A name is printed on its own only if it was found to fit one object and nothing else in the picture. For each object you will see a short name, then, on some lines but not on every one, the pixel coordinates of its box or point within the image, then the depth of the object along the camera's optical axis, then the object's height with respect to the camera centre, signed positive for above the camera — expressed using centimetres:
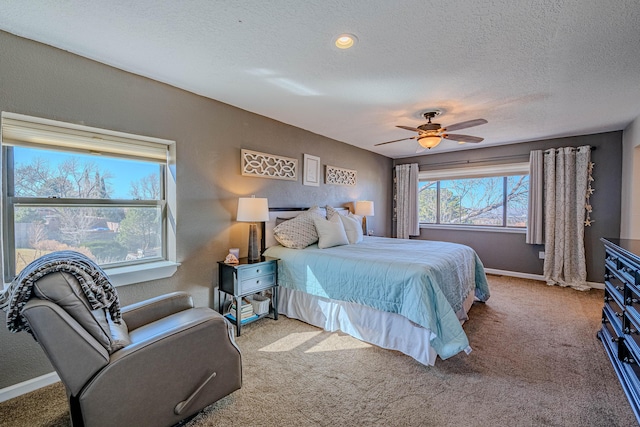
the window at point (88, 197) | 196 +8
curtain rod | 472 +86
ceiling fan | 310 +82
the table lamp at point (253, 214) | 293 -7
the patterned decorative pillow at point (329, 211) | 390 -6
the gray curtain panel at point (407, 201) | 584 +13
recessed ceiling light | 183 +111
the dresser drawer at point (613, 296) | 207 -71
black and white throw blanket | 116 -35
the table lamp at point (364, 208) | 492 -1
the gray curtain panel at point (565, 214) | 415 -10
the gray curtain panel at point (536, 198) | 449 +15
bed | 218 -77
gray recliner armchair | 119 -75
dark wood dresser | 174 -79
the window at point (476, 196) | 501 +22
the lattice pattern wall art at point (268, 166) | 328 +52
